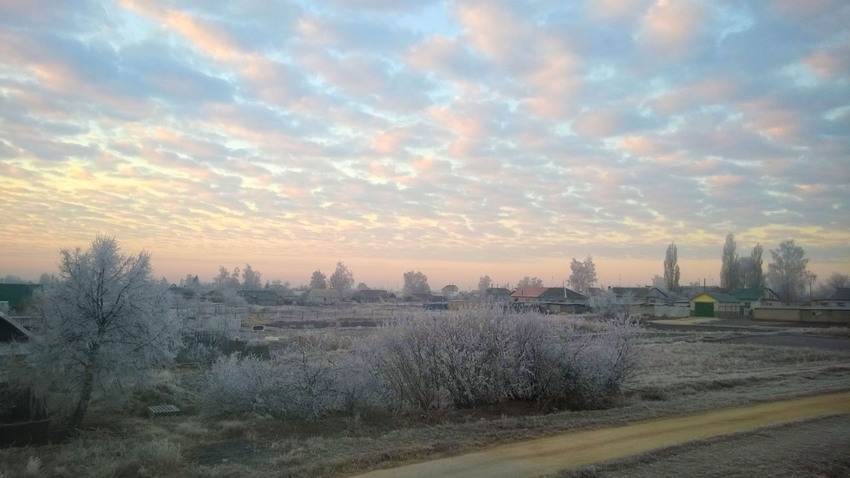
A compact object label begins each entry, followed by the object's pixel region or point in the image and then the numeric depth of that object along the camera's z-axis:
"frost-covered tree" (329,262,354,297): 181.75
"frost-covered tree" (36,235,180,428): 12.70
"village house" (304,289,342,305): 120.57
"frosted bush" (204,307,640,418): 12.45
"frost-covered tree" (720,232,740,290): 115.12
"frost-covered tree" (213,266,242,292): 163.75
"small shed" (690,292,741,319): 77.12
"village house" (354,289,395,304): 134.94
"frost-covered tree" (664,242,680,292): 117.88
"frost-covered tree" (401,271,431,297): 183.20
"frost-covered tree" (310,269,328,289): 187.12
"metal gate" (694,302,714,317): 76.81
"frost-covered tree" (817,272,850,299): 126.64
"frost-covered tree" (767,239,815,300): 131.75
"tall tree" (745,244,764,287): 114.88
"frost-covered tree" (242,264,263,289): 179.95
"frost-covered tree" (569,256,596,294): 167.38
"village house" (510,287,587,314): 79.00
